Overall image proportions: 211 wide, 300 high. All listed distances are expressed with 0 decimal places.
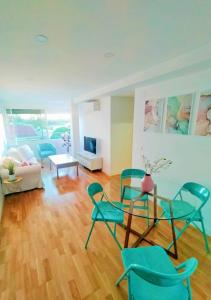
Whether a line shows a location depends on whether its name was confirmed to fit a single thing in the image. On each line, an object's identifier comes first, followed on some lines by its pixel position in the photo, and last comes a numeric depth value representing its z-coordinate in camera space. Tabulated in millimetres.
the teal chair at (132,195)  1933
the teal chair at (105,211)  1785
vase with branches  1857
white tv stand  4652
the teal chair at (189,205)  1752
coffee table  4264
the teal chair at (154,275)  878
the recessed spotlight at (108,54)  1843
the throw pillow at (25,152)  4656
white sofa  3287
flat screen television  4930
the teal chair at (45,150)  5618
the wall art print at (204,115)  1964
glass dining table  1693
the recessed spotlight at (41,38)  1461
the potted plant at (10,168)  3093
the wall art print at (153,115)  2588
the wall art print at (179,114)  2197
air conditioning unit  4504
